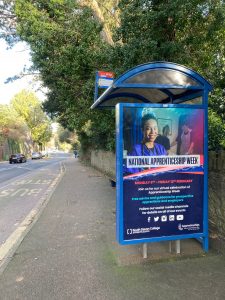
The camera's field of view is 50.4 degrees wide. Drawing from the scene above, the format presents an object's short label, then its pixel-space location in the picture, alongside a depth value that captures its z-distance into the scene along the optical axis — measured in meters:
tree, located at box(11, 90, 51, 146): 60.36
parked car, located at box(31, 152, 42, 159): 46.73
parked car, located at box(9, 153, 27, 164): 32.88
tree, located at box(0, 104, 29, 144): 43.56
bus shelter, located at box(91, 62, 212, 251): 3.22
